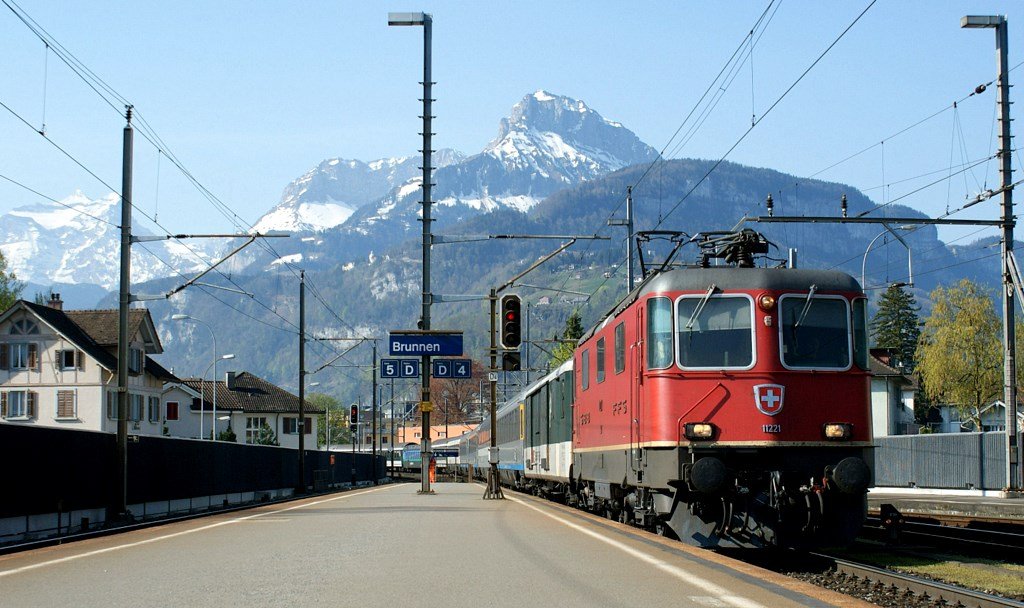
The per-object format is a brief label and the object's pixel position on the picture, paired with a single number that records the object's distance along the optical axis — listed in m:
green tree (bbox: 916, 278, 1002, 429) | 64.56
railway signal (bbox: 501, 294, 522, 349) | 28.56
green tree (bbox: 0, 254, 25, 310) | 77.17
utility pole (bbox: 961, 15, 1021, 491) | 28.33
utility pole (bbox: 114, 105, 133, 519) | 25.53
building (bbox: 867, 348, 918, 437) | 63.50
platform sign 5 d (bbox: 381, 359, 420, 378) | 38.19
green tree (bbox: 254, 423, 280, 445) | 99.32
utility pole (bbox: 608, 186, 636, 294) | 33.70
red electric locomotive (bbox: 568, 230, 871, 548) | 13.73
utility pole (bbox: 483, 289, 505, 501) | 32.91
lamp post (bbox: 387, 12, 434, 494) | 34.44
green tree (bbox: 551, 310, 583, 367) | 90.03
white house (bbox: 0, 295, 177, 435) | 63.19
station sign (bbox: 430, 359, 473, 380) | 37.47
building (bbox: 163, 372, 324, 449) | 102.75
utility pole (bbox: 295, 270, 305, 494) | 49.11
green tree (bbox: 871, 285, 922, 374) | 121.94
